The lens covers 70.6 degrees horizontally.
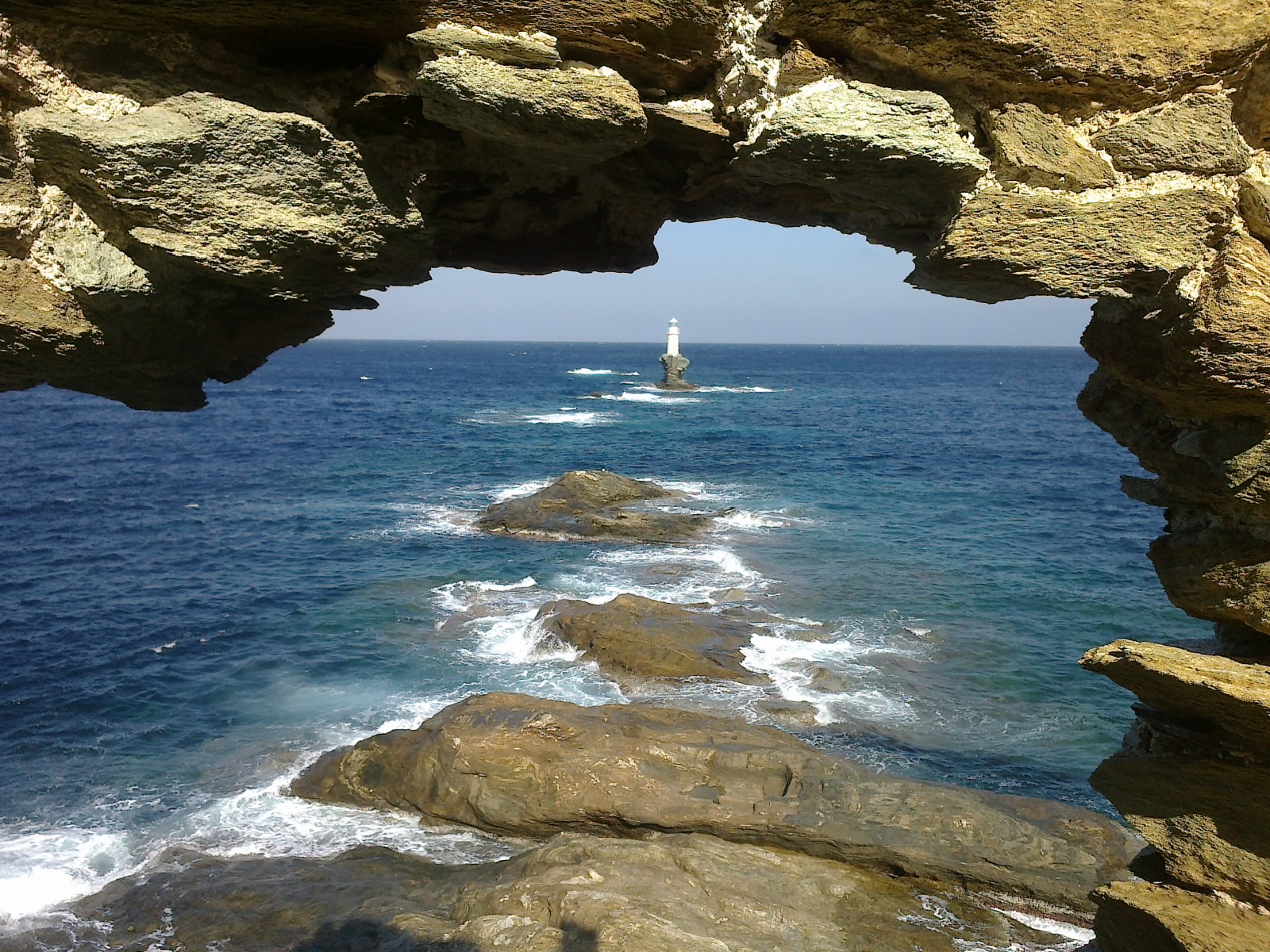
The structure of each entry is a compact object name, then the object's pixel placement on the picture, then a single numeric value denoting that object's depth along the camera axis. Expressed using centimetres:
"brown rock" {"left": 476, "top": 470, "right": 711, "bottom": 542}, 3328
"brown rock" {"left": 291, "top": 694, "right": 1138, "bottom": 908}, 1241
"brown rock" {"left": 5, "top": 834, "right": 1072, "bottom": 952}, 997
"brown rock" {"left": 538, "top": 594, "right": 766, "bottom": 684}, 1980
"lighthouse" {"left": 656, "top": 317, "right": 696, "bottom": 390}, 10306
